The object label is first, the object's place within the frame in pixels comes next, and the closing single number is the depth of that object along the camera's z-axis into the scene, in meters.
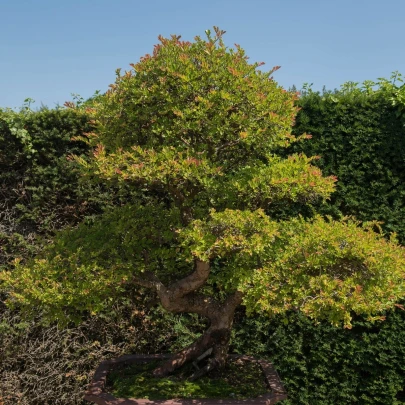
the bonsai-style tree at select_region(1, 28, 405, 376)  2.75
